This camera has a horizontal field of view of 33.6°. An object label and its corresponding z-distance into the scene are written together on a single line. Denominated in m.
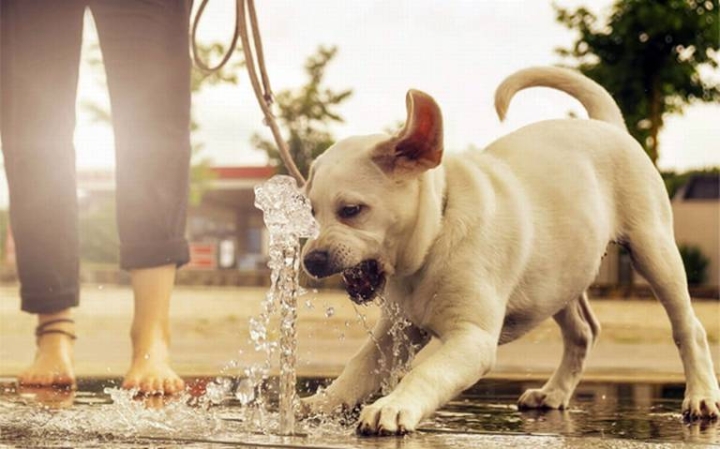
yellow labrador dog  3.23
